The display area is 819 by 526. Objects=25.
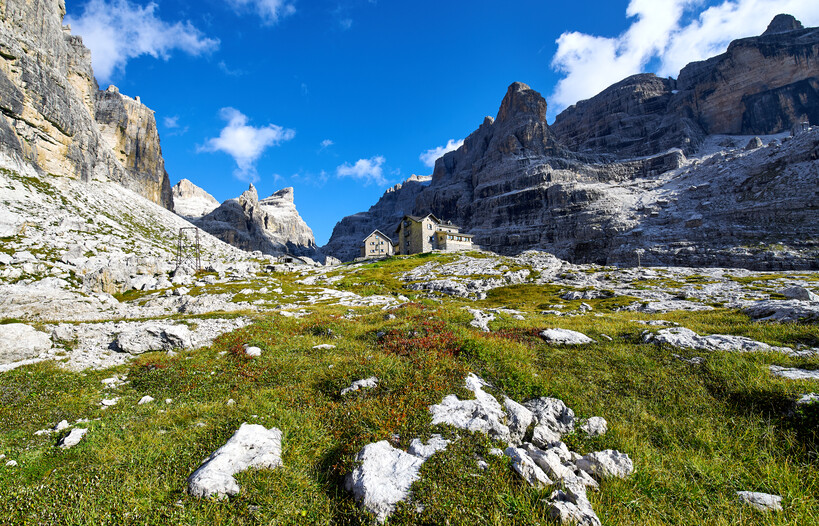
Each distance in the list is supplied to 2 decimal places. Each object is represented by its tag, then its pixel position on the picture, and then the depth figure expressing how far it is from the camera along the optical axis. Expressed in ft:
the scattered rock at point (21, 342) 39.83
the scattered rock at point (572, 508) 15.10
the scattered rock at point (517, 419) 23.57
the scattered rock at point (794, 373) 28.25
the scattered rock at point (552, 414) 24.95
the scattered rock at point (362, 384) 30.40
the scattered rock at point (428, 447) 20.66
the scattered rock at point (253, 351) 42.79
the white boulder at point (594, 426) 23.95
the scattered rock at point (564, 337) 45.55
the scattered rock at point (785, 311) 49.87
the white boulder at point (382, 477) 17.10
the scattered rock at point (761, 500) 16.16
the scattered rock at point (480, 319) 57.11
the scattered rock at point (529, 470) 17.63
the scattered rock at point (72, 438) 22.68
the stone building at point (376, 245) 419.74
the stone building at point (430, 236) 347.77
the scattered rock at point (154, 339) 47.14
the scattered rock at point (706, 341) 37.91
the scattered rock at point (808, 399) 23.36
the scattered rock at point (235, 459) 17.75
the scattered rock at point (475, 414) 22.94
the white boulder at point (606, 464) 19.07
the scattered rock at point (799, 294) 81.50
